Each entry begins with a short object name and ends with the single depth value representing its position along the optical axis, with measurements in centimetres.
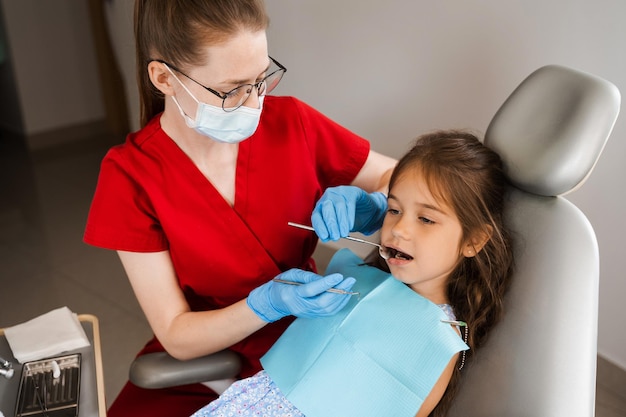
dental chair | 107
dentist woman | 125
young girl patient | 129
